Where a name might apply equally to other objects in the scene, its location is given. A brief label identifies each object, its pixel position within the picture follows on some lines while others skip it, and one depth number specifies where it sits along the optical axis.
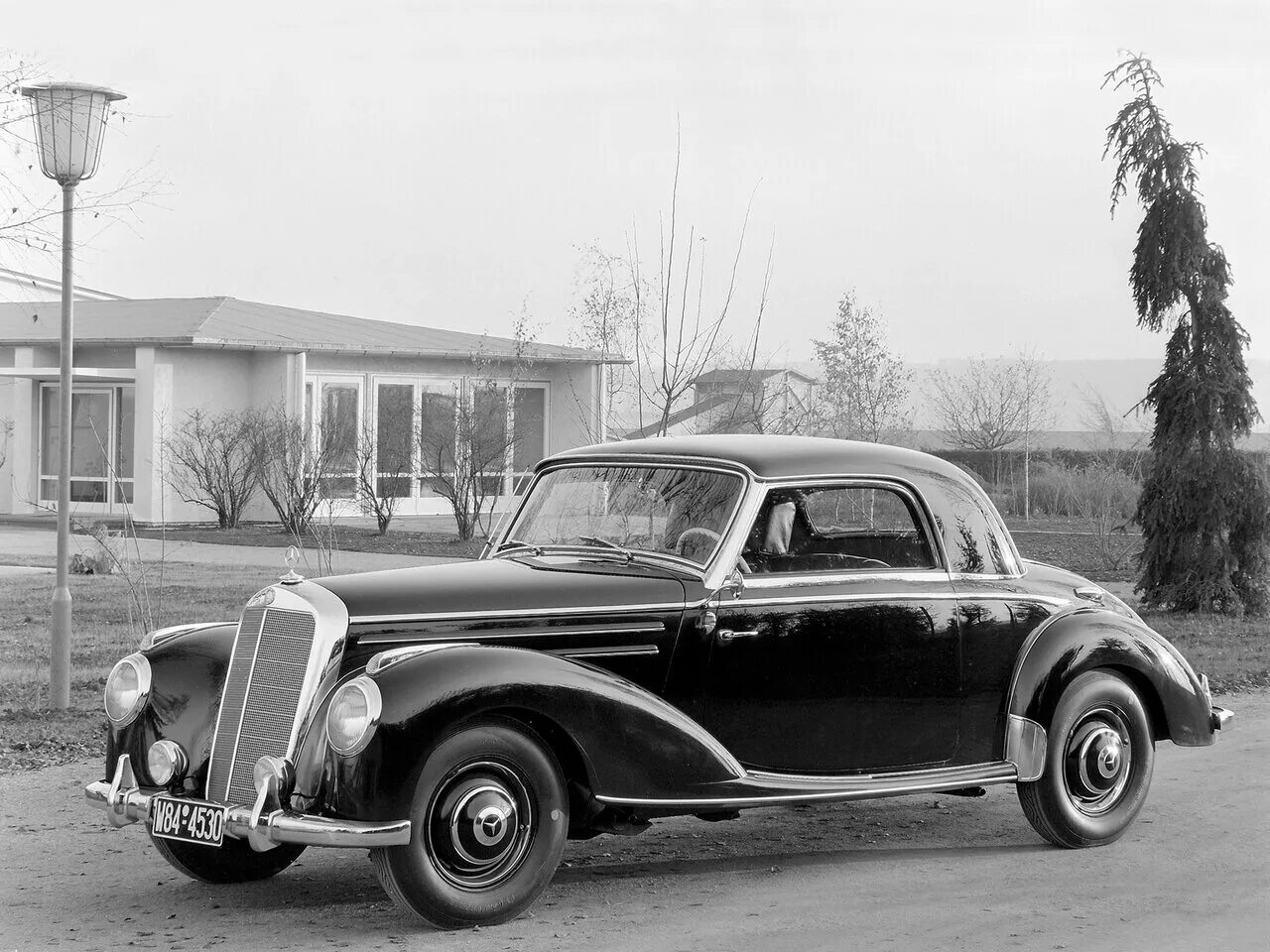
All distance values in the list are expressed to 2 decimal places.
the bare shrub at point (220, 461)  25.61
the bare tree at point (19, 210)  9.24
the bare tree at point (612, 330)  18.16
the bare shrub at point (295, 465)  24.05
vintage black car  5.08
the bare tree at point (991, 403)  45.25
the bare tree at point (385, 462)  24.78
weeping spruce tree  14.68
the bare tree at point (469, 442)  23.80
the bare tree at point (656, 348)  13.52
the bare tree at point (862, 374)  37.50
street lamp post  9.09
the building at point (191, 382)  26.64
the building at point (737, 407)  16.89
